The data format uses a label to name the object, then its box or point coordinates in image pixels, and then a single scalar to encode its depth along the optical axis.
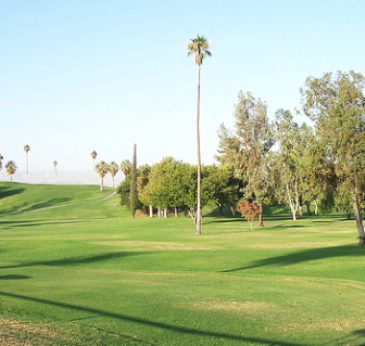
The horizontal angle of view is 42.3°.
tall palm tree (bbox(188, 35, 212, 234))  57.51
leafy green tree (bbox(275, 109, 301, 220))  85.50
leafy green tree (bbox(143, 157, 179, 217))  91.27
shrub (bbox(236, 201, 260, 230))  66.06
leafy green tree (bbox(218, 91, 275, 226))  74.06
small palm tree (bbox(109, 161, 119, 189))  182.88
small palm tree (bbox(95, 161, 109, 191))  184.04
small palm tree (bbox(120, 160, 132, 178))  161.62
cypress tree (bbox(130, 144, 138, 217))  122.69
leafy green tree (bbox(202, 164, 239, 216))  88.19
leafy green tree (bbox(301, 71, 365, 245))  38.81
